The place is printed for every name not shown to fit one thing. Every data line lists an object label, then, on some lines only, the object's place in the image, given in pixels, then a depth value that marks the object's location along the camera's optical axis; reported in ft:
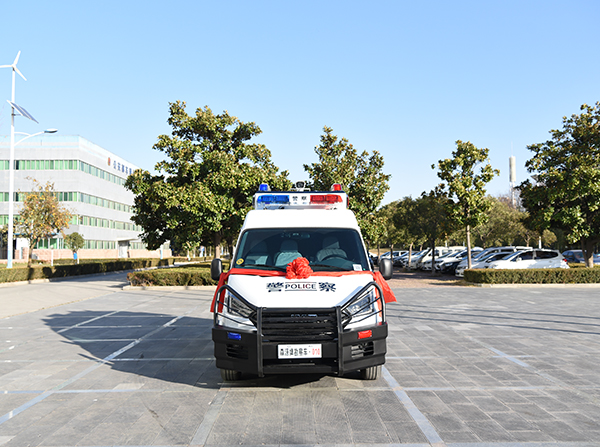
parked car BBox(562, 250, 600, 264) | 110.48
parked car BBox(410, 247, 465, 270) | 126.93
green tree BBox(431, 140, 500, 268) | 82.91
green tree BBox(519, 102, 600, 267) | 75.20
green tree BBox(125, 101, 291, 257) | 74.64
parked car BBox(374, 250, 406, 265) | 172.31
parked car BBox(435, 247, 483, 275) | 105.60
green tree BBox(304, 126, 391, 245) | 85.05
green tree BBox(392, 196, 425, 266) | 107.34
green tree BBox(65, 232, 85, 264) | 173.20
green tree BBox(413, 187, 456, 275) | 102.73
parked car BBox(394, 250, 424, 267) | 150.30
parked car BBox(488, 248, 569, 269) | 81.61
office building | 191.11
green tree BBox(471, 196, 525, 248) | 144.46
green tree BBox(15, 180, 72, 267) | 120.78
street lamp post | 91.45
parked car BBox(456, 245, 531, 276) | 94.79
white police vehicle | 17.13
